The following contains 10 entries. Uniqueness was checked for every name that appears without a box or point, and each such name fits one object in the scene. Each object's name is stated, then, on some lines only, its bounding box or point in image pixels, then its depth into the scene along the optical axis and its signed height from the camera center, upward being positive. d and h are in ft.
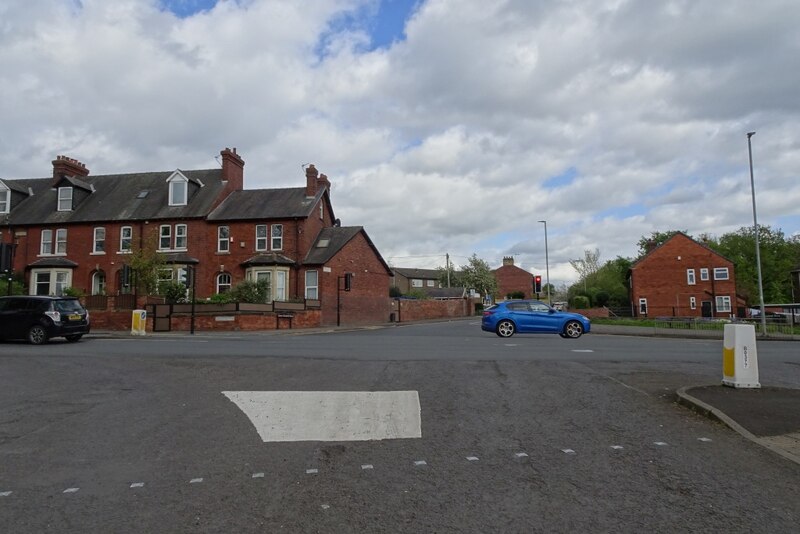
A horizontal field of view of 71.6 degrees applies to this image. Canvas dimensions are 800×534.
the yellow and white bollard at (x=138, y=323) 75.41 -1.69
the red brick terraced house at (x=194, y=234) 110.11 +15.73
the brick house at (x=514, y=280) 364.99 +16.76
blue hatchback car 71.15 -1.86
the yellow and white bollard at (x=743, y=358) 26.63 -2.69
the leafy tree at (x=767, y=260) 222.09 +17.54
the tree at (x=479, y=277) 293.02 +15.23
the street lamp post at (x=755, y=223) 77.87 +11.14
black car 57.31 -0.70
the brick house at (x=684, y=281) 173.99 +6.95
